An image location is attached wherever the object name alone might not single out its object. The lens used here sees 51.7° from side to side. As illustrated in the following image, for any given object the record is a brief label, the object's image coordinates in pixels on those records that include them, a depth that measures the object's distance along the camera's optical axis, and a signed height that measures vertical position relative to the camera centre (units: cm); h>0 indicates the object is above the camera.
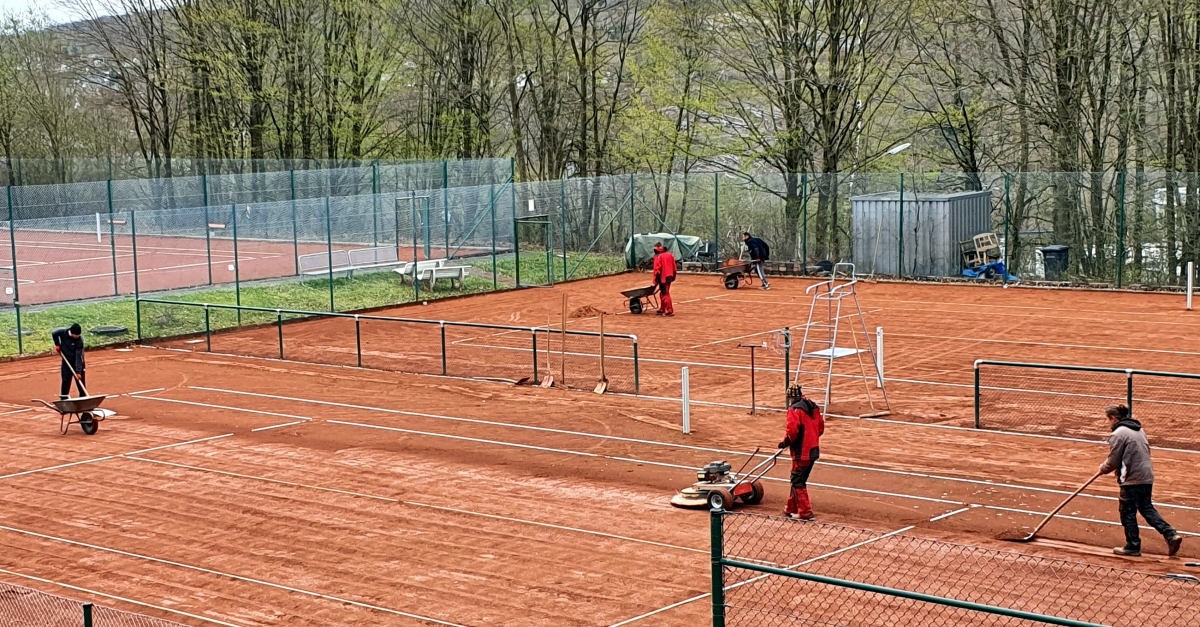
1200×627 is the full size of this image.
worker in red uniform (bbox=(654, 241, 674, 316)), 3089 -108
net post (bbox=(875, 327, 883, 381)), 2084 -213
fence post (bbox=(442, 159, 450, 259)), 3936 +80
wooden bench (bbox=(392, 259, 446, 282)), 3759 -101
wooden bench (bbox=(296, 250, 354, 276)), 3781 -84
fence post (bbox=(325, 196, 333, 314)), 3441 -49
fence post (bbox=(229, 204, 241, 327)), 3275 -83
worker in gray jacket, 1262 -262
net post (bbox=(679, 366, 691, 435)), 1850 -252
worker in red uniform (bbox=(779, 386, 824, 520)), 1417 -249
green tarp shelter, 4316 -57
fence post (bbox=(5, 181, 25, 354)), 2861 -111
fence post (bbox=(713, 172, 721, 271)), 4250 +40
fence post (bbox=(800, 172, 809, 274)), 4088 +31
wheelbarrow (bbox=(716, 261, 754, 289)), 3678 -129
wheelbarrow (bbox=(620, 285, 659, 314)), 3159 -164
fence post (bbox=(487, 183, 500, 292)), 3856 +92
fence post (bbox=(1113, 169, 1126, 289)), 3566 +3
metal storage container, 3872 -8
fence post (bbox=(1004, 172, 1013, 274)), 3766 -31
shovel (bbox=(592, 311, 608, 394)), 2223 -276
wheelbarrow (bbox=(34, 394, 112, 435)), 1978 -280
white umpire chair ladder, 2027 -250
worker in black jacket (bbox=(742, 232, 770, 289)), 3709 -62
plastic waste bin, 3756 -109
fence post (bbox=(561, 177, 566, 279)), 4002 +103
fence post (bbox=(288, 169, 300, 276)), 3728 -22
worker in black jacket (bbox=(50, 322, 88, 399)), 2078 -178
